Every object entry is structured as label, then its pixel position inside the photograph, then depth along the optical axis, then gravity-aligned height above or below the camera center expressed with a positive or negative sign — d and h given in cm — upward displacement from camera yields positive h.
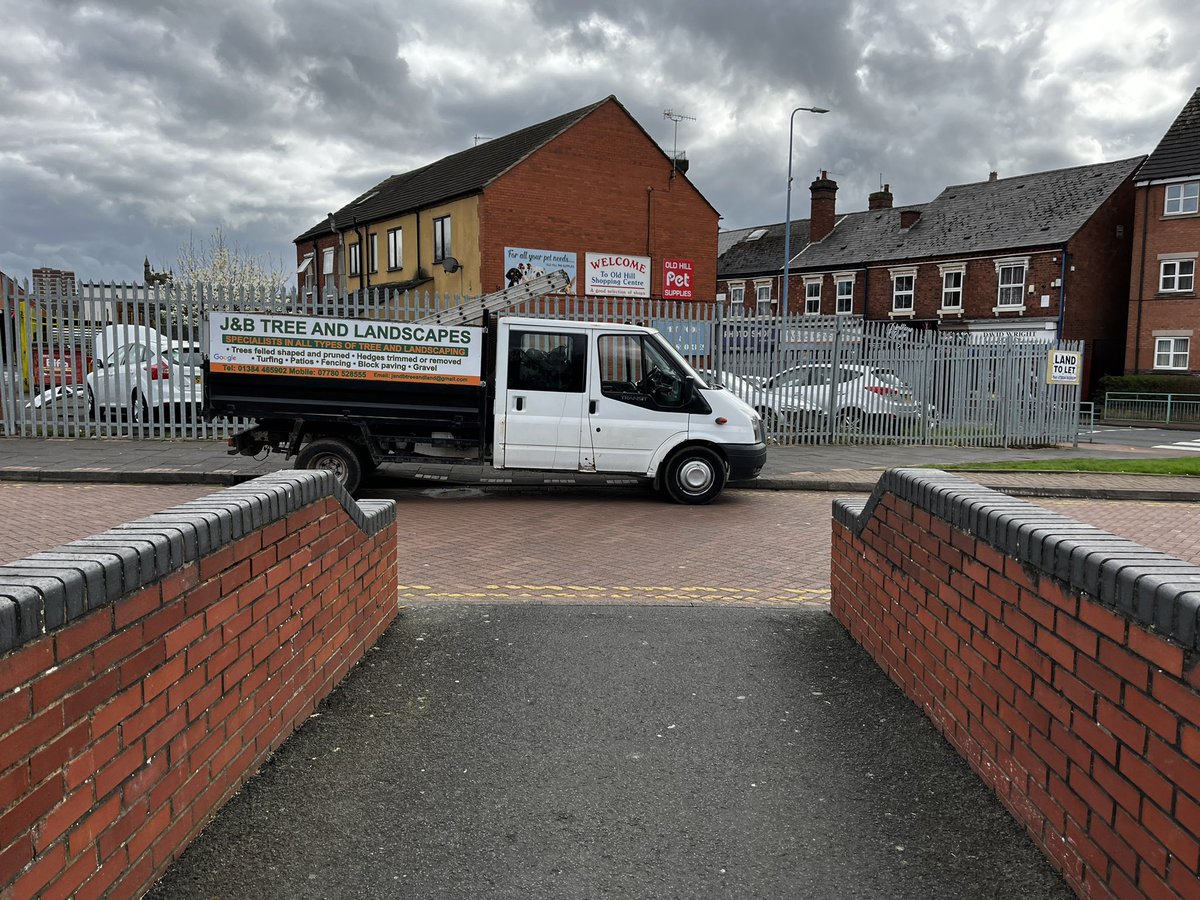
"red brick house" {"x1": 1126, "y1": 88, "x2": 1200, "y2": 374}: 3650 +493
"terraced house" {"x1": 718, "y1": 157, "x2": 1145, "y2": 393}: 3906 +542
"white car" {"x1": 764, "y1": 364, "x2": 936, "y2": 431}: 1786 -27
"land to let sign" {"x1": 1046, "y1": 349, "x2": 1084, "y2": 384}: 1931 +31
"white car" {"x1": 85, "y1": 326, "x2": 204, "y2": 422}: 1507 -11
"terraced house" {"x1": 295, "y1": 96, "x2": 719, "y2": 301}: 3084 +560
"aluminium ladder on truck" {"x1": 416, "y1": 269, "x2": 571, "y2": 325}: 1118 +91
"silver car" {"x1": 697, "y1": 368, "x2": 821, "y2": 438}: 1720 -49
